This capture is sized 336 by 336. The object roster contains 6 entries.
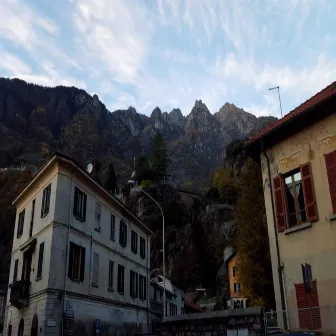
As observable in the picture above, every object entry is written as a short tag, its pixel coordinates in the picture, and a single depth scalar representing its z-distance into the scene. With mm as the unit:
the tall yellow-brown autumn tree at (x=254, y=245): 25938
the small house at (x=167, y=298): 42594
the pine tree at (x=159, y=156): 94000
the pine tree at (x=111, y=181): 90194
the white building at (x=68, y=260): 23984
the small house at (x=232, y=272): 56844
